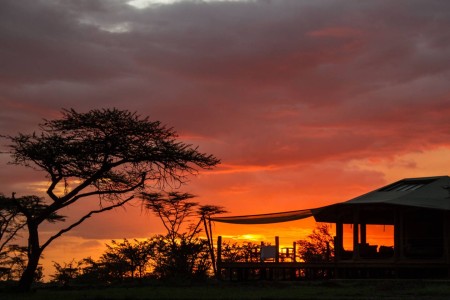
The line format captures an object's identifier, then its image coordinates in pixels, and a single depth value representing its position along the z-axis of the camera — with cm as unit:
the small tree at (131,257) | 3731
